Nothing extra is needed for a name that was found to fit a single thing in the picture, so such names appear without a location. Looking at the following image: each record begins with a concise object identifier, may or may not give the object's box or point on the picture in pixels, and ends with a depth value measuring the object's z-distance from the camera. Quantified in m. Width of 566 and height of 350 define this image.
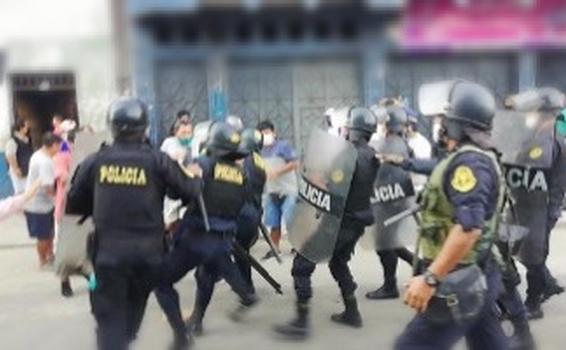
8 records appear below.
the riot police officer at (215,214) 5.11
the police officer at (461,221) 3.26
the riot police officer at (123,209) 4.02
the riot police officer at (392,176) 6.11
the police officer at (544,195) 5.30
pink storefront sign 12.73
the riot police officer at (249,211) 5.53
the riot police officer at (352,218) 5.50
